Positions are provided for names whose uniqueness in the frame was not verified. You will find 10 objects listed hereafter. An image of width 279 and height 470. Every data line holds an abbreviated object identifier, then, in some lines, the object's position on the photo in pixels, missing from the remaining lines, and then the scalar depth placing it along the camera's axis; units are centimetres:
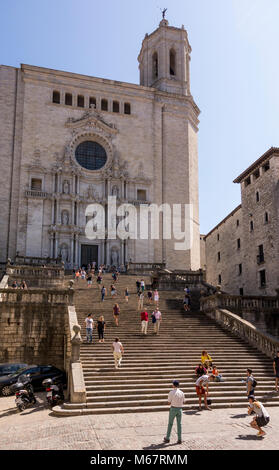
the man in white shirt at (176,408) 1002
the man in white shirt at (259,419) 1048
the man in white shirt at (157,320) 2037
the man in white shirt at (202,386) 1365
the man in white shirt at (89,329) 1858
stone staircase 1433
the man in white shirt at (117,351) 1616
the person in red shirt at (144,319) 1992
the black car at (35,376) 1678
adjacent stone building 3294
